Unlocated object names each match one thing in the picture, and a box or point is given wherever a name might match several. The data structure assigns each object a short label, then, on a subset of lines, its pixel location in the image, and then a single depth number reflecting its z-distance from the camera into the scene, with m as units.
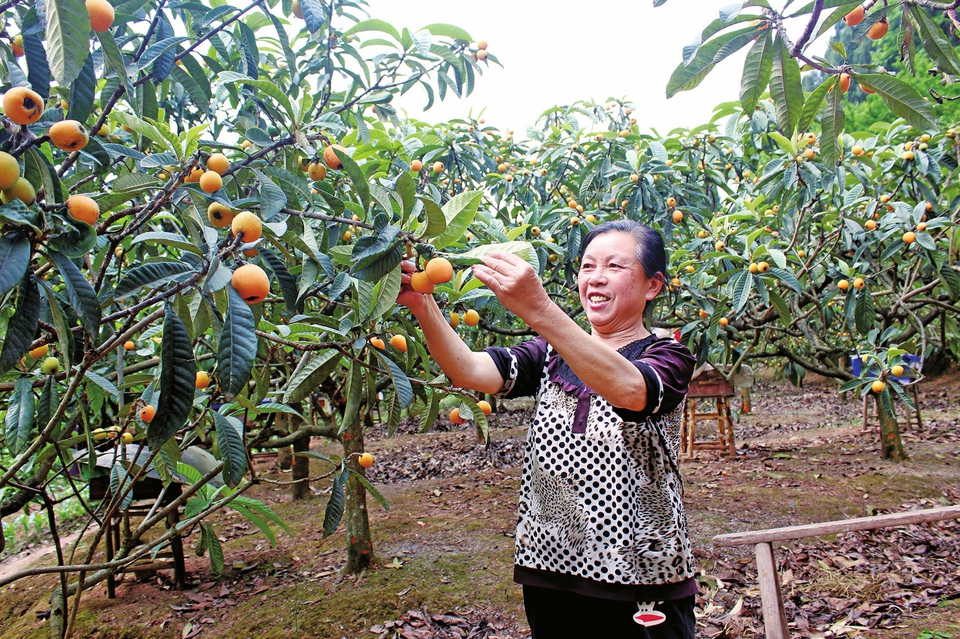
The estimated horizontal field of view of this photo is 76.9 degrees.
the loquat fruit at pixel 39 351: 1.45
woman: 1.20
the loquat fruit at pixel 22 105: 0.81
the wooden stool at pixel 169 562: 3.14
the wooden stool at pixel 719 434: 6.33
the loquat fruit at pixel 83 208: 0.87
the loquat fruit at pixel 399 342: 1.61
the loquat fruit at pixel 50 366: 1.64
